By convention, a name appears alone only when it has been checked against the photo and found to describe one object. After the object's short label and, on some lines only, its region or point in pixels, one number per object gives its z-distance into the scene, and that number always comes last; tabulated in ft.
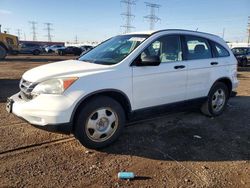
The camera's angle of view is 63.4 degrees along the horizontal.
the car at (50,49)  114.40
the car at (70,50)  99.19
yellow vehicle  57.15
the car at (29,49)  96.64
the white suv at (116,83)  9.53
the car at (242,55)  52.65
